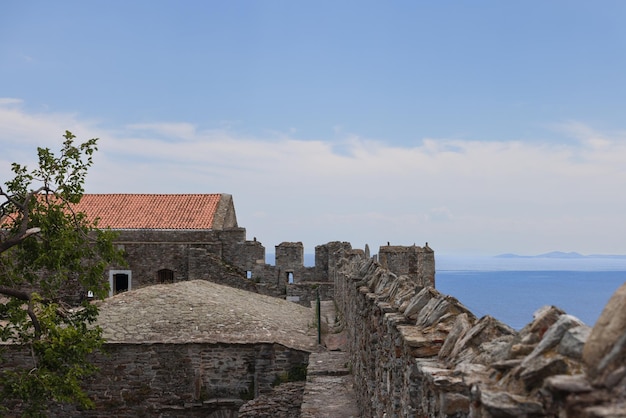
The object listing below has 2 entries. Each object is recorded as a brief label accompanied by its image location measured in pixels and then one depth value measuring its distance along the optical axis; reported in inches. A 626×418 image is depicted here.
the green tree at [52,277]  502.3
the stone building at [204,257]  1273.4
